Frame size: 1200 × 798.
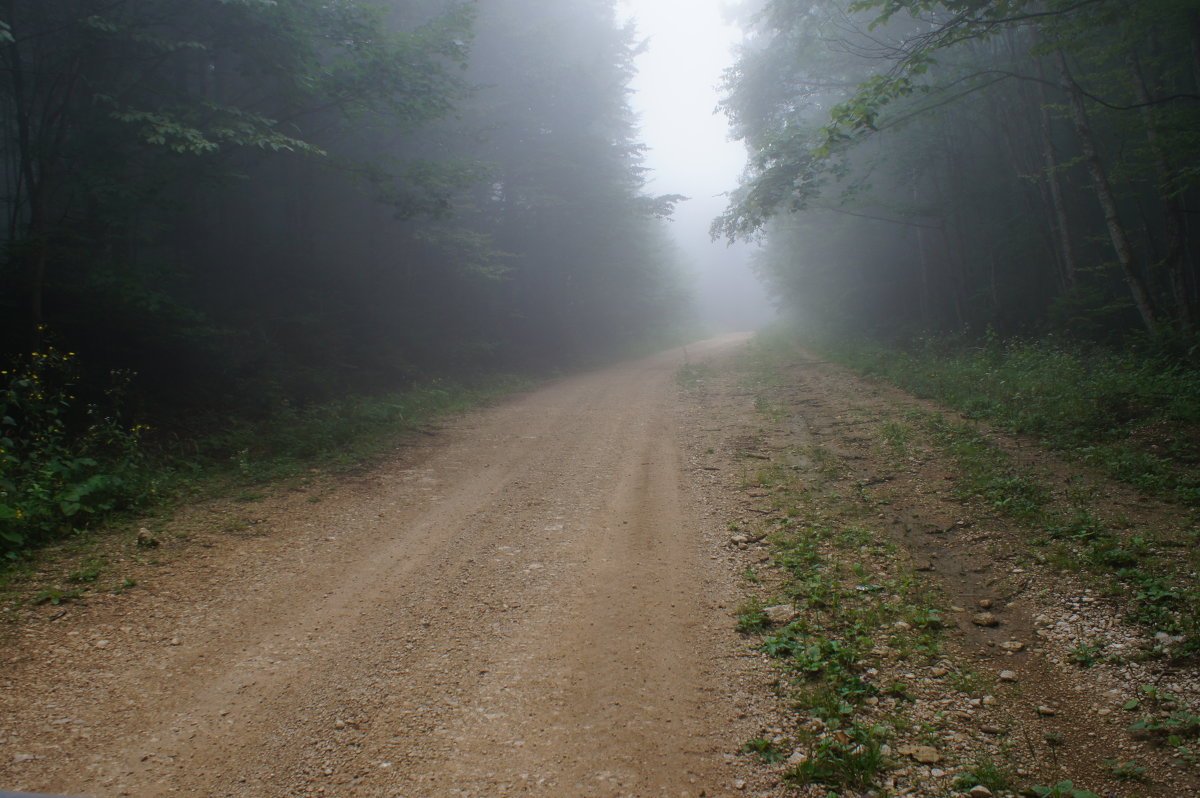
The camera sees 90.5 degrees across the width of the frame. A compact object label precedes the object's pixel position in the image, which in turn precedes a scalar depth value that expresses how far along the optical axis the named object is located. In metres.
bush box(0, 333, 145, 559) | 5.30
